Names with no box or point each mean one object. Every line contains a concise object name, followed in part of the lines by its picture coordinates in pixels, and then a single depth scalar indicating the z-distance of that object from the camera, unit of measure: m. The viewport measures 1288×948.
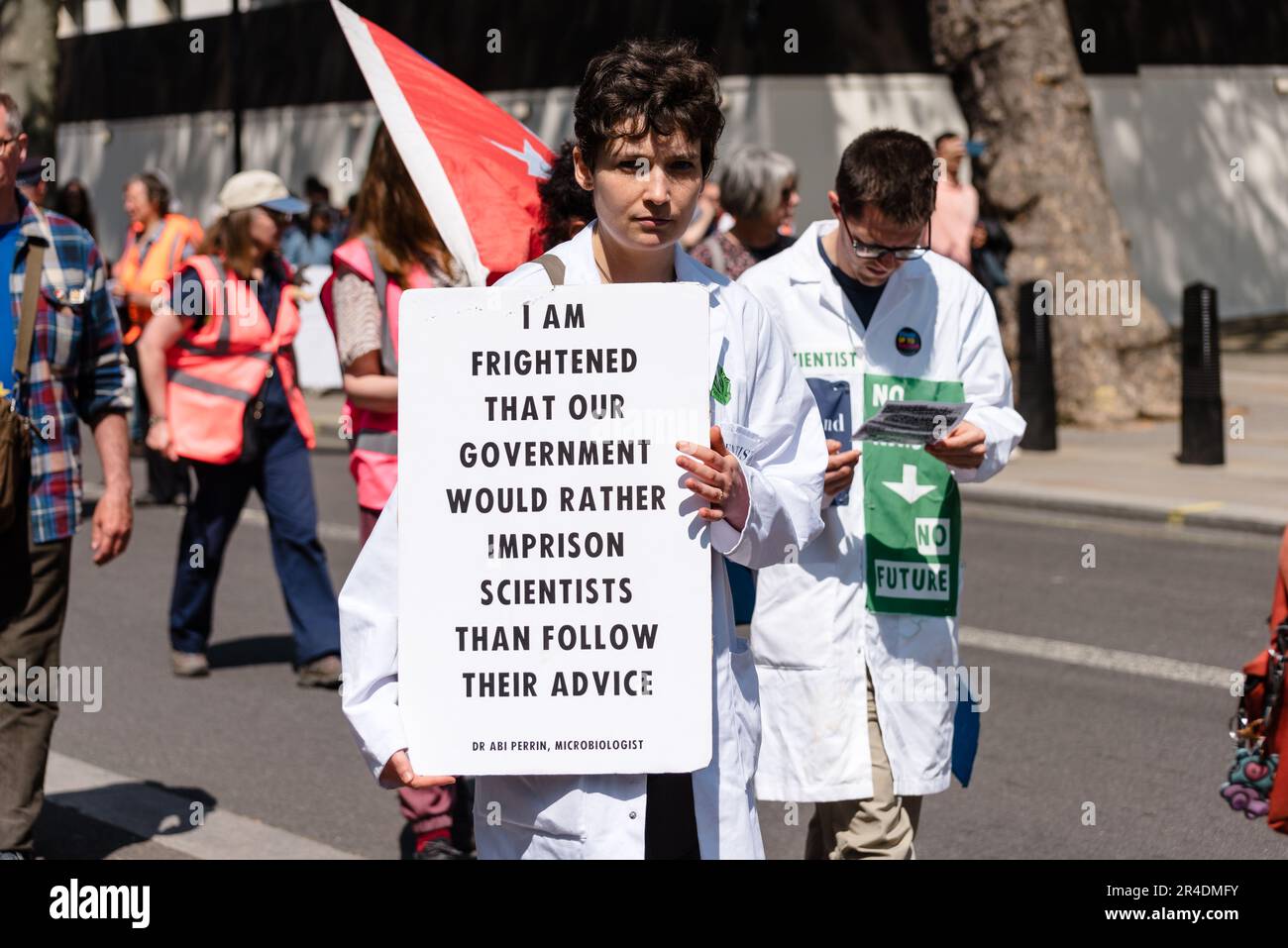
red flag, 3.69
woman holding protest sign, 3.03
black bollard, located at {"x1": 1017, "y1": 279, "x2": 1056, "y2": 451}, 14.53
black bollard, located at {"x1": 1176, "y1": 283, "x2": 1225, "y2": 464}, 13.50
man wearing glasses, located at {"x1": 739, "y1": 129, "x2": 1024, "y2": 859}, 4.46
